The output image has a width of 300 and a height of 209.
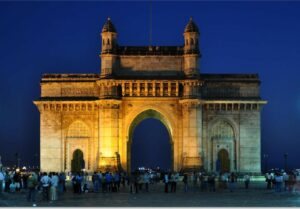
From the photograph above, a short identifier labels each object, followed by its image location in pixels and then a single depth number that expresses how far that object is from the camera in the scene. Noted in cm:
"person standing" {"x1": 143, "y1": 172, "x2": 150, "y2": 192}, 4731
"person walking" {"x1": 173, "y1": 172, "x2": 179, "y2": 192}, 4668
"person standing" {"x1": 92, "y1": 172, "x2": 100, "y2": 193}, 4741
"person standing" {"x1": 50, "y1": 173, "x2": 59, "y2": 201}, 3678
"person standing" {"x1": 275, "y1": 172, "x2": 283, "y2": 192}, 4570
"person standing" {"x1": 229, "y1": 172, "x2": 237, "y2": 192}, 4820
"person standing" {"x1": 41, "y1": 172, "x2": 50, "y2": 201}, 3694
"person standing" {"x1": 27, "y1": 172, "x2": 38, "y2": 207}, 3547
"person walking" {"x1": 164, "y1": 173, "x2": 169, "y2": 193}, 4552
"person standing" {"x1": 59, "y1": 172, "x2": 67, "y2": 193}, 4526
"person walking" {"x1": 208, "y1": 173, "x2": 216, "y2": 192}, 4789
